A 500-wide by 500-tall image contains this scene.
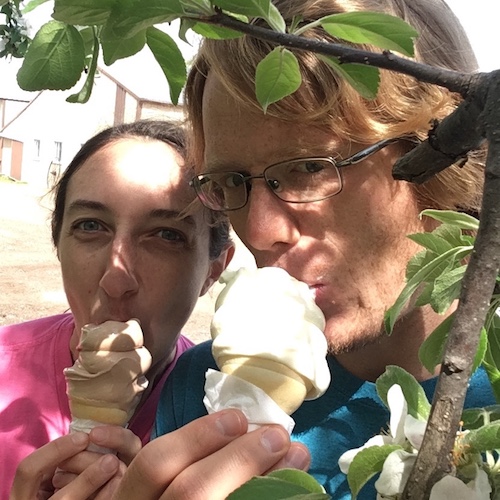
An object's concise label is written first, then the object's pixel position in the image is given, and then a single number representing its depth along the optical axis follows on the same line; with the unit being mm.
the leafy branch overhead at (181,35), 165
